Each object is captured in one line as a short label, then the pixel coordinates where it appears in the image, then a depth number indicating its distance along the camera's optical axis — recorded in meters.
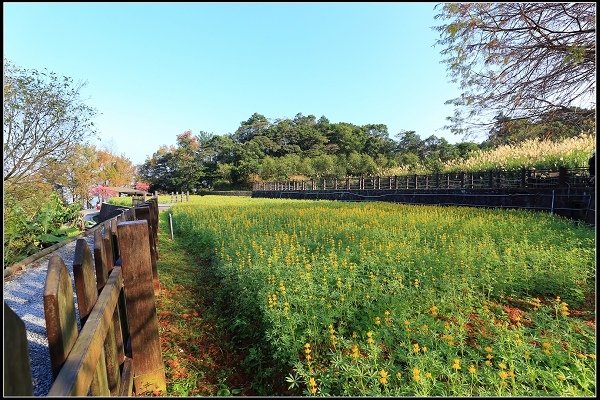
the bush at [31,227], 7.32
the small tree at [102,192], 35.13
